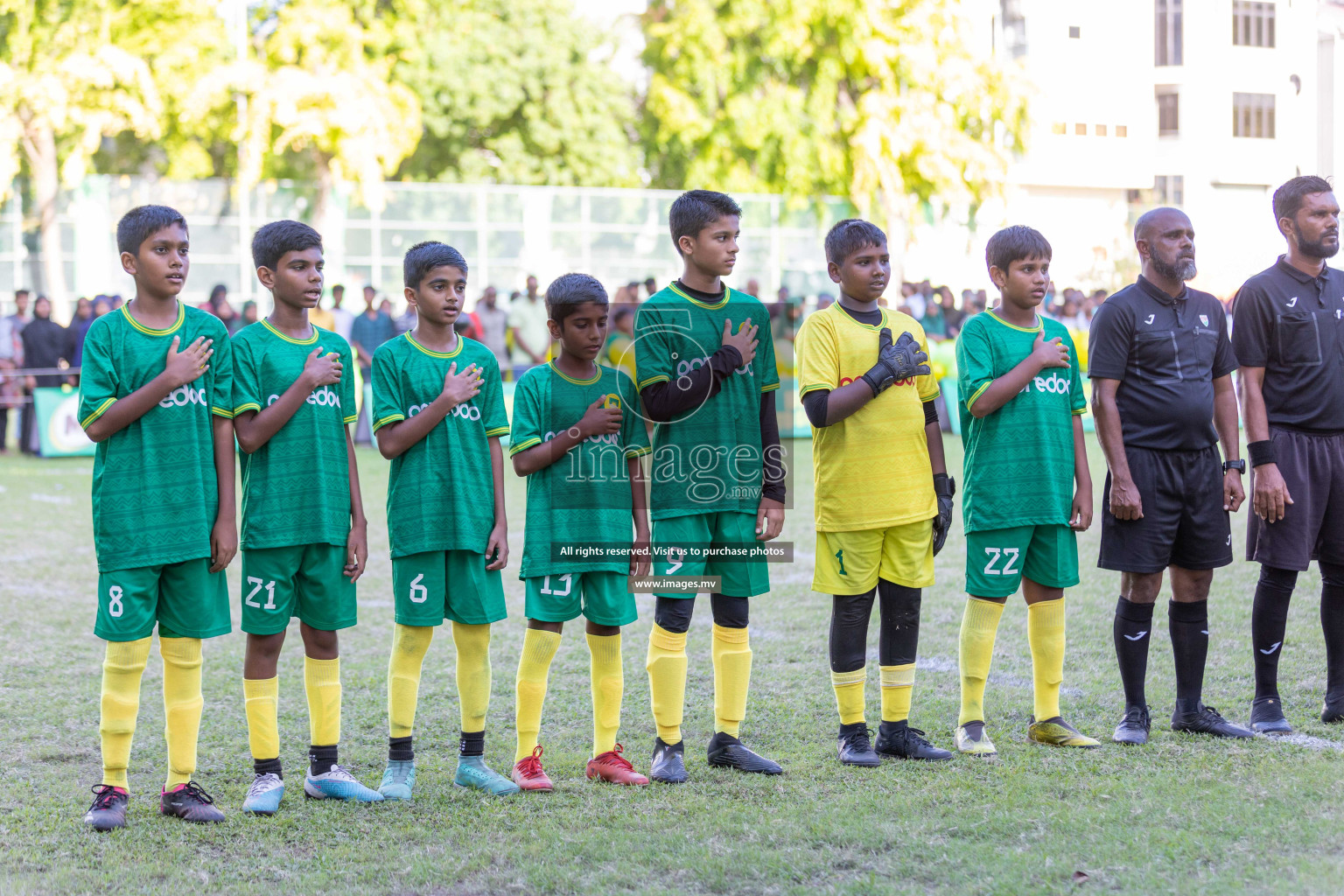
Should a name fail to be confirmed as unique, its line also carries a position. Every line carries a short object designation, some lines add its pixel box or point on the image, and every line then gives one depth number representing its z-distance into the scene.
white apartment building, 82.06
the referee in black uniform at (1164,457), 10.33
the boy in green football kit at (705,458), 9.53
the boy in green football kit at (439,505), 9.16
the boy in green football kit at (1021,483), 10.08
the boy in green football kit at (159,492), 8.45
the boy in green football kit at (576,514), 9.39
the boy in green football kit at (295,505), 8.84
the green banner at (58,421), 33.31
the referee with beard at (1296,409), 10.69
